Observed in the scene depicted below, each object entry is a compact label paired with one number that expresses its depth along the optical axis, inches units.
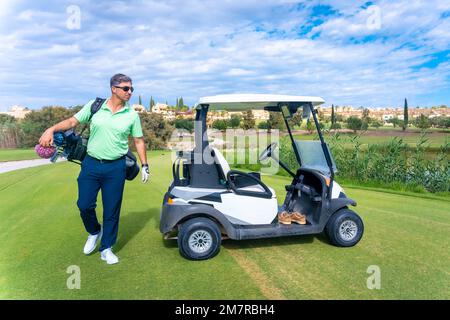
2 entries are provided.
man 148.9
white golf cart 159.8
